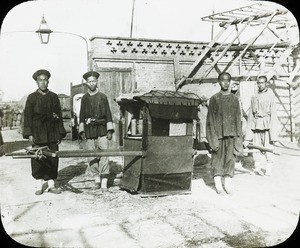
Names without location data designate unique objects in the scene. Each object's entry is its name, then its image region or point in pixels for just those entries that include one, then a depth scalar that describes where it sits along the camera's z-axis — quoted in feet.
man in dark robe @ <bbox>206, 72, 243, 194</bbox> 20.12
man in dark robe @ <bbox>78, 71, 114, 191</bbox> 20.88
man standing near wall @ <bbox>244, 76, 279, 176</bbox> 24.95
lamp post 23.34
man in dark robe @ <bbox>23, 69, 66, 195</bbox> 19.60
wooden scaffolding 37.28
